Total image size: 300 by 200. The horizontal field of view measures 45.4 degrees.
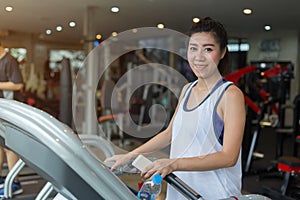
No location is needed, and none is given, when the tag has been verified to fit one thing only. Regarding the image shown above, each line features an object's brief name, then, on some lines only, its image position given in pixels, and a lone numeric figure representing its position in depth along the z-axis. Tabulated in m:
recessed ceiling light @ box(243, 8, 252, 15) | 4.27
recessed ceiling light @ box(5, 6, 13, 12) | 3.67
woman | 1.13
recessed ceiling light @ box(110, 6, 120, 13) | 4.72
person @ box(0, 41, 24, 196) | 3.06
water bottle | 1.06
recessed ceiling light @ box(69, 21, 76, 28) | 5.00
